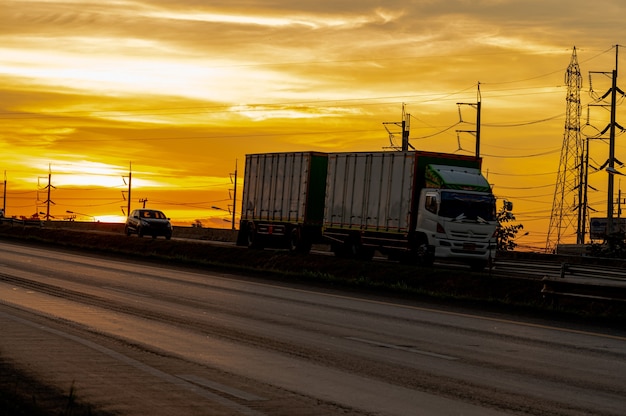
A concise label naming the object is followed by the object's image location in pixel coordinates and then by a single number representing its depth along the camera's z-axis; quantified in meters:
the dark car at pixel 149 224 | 64.12
